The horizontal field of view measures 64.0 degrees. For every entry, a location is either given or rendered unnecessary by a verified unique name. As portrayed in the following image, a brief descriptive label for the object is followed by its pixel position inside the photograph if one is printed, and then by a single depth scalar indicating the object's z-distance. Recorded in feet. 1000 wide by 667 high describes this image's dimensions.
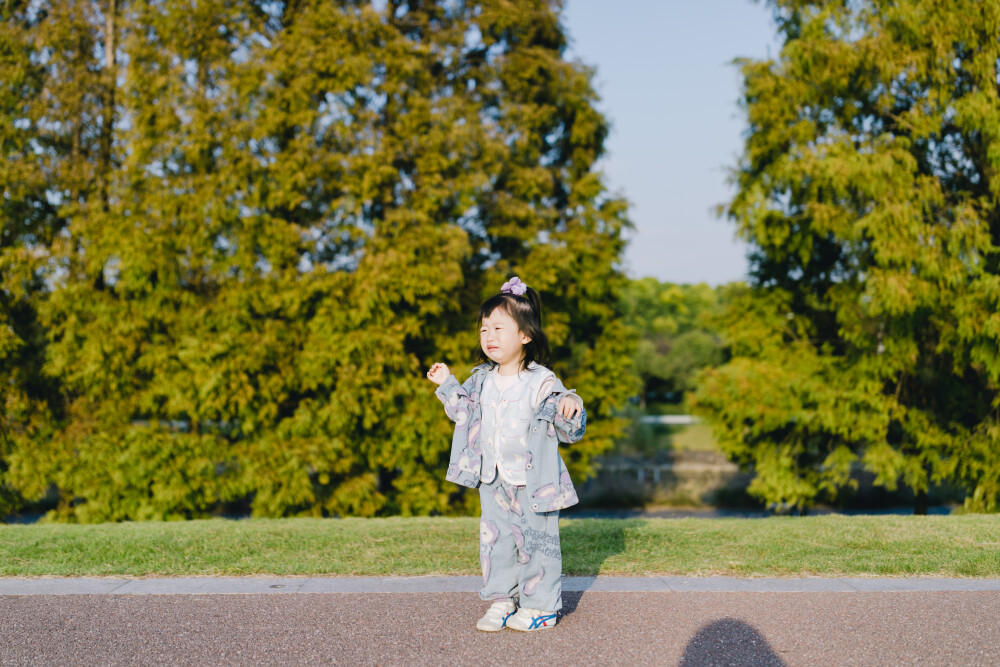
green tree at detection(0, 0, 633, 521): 35.19
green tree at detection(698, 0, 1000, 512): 34.92
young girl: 11.80
